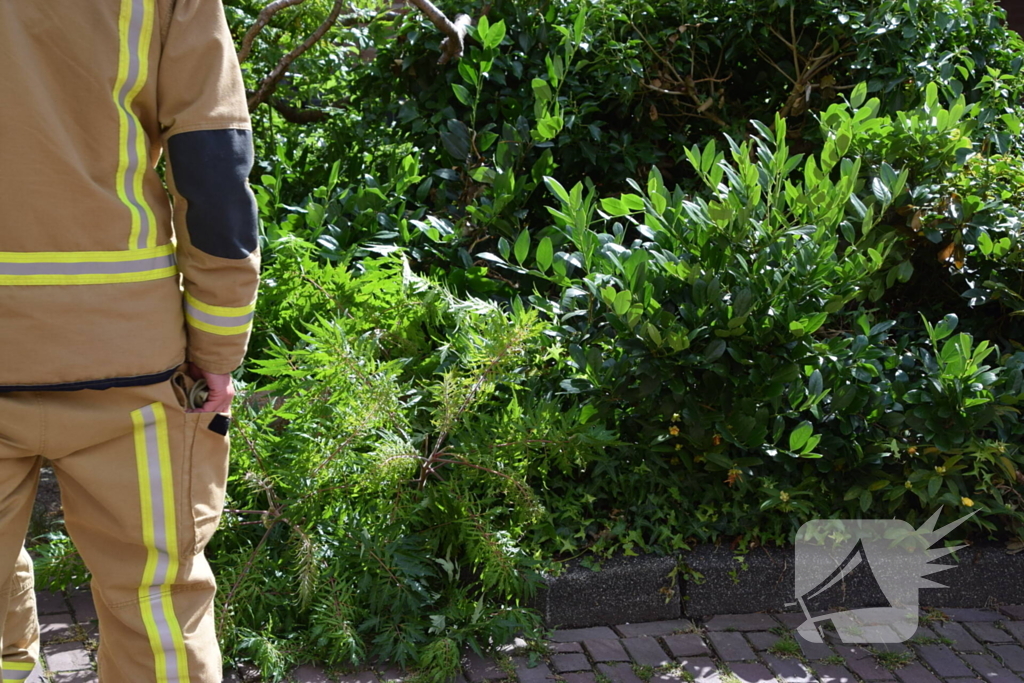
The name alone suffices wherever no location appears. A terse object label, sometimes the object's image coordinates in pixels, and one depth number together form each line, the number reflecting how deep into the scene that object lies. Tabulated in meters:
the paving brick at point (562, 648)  2.79
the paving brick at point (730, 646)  2.82
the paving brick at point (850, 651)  2.84
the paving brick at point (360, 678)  2.61
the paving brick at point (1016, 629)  3.01
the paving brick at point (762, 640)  2.88
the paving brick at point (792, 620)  3.01
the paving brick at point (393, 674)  2.61
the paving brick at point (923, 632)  2.99
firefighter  1.64
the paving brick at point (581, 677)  2.65
